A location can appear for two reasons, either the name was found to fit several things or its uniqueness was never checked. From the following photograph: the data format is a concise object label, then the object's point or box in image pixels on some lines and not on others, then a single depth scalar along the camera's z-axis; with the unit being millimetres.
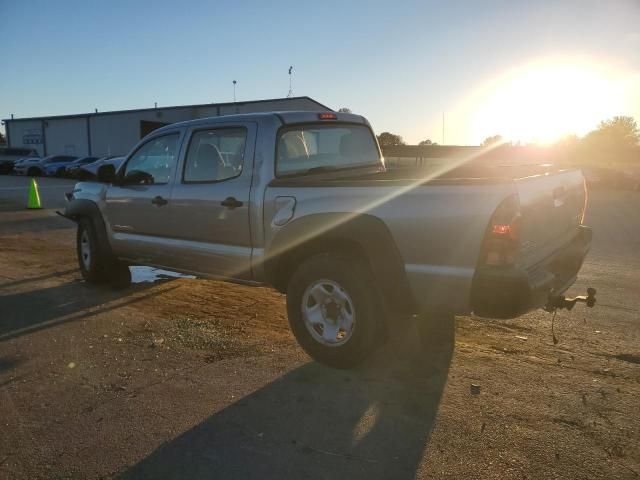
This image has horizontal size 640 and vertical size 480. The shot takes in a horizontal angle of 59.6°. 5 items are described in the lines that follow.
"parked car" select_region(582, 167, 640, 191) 27672
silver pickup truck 3498
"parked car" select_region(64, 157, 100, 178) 35959
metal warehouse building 40000
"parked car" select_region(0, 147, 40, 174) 40500
